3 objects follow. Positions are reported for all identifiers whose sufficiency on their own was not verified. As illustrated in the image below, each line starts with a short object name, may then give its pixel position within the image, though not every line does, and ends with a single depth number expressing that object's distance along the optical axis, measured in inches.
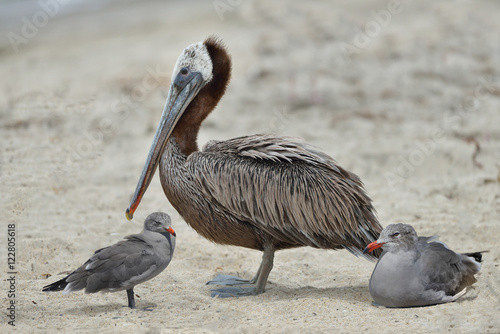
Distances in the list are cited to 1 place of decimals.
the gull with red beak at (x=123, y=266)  336.5
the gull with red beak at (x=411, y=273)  341.4
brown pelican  385.7
